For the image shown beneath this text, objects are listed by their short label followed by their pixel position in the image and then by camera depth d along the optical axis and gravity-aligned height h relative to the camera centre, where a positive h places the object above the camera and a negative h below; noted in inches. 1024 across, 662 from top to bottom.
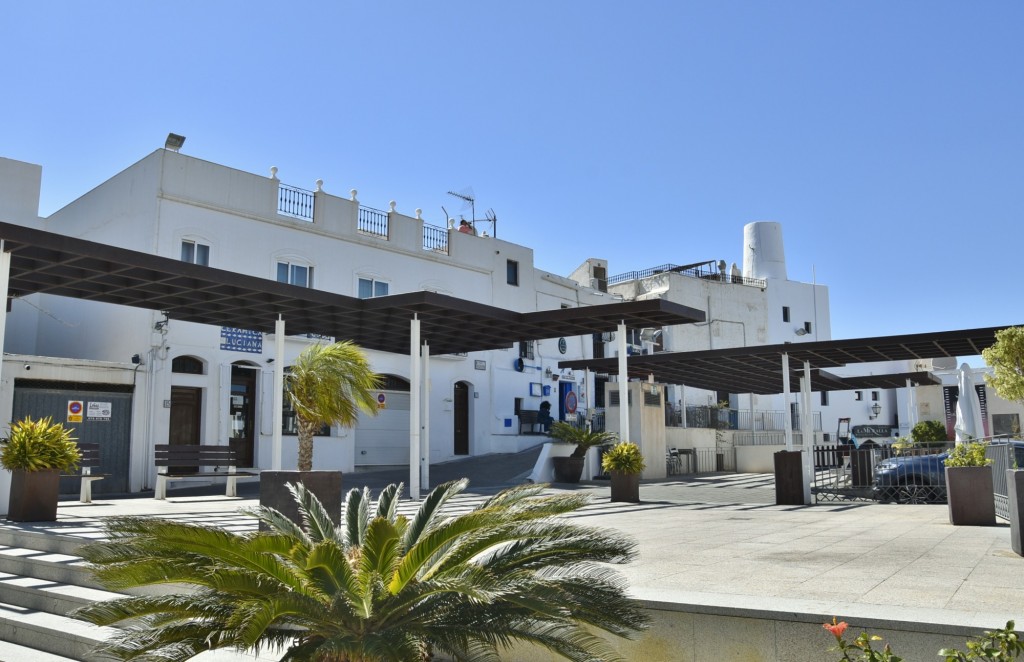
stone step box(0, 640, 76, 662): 260.8 -65.8
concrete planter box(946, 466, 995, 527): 442.6 -30.4
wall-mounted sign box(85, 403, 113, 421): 786.2 +28.5
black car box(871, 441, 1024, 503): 628.1 -30.6
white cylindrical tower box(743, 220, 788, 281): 2036.2 +452.9
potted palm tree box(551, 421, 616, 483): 868.0 -3.6
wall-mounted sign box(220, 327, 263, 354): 893.2 +108.3
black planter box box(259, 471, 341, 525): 345.7 -19.2
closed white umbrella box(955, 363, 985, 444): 761.0 +22.6
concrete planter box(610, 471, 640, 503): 629.0 -35.0
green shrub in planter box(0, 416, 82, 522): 429.7 -12.8
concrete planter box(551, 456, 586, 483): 868.0 -29.0
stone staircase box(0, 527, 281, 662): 261.8 -55.1
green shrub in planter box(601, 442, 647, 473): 629.0 -14.7
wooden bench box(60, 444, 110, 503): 565.4 -16.0
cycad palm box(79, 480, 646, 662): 189.9 -33.9
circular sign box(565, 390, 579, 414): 1310.3 +59.4
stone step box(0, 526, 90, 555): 338.3 -40.9
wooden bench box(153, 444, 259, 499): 620.1 -12.8
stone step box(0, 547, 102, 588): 301.9 -46.2
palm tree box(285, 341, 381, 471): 526.0 +35.3
